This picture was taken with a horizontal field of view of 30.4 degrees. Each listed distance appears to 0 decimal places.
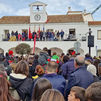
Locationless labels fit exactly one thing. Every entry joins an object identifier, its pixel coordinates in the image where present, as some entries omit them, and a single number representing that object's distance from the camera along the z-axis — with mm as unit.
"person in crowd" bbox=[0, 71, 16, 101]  2649
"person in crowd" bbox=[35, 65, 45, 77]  4742
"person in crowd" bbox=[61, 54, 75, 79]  5906
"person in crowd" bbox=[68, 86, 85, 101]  2809
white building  27609
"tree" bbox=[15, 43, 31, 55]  24766
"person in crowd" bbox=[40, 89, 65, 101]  2211
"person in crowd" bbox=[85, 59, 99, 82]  4902
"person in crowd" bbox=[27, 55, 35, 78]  6391
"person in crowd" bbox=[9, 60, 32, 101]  3701
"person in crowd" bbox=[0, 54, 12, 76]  5845
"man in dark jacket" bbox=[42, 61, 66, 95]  3982
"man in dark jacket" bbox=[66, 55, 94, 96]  4039
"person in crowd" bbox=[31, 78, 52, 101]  2926
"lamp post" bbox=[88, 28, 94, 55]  11973
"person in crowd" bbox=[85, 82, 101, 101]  2242
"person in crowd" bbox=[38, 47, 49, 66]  6638
